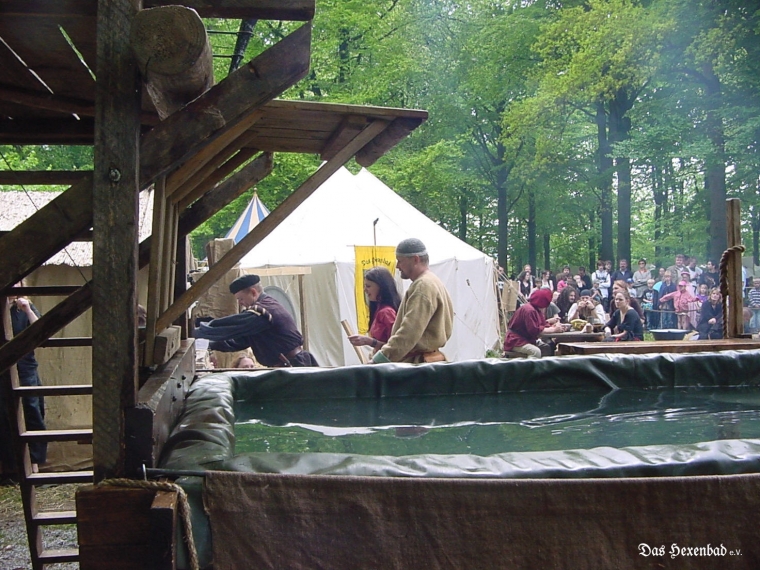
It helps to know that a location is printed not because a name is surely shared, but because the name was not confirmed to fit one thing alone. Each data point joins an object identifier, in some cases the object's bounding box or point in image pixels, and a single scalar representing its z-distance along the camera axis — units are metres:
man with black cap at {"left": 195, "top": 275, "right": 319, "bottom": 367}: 6.59
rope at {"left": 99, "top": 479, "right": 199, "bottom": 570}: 1.85
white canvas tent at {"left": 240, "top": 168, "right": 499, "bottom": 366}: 11.27
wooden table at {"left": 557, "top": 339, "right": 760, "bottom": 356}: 4.86
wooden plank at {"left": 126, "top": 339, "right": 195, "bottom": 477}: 1.91
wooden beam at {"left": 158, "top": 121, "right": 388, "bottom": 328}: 3.08
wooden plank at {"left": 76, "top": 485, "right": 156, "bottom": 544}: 1.85
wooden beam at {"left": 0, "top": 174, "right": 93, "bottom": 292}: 1.83
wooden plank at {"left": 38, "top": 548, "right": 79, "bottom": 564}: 3.44
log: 1.80
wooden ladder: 3.32
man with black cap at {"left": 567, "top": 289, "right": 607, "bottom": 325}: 13.49
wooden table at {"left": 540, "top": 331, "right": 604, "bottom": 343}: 8.74
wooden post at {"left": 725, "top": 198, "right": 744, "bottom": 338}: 5.44
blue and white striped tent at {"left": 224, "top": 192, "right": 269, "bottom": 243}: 13.91
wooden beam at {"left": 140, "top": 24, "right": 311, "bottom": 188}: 1.96
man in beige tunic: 5.10
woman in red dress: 6.38
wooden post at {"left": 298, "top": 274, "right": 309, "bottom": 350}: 9.31
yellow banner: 11.23
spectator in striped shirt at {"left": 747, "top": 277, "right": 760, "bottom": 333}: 13.58
